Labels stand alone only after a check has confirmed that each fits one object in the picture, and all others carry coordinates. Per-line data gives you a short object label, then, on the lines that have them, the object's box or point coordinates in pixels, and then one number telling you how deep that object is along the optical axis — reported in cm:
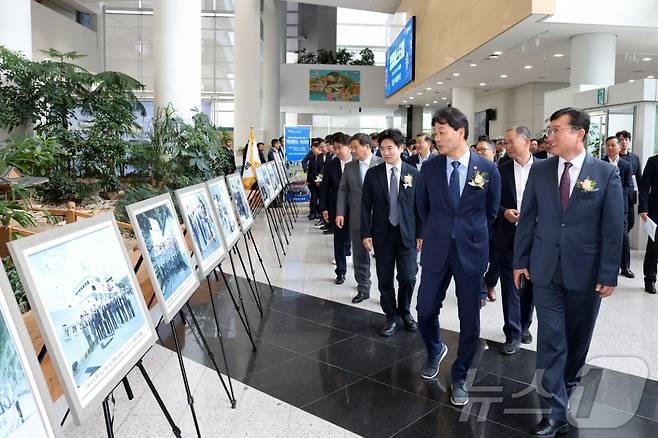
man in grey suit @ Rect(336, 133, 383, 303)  541
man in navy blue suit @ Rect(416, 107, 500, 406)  321
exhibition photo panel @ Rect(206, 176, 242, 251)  376
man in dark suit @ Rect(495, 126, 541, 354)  407
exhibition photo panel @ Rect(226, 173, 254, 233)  498
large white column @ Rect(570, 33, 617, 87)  959
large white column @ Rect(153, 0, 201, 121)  780
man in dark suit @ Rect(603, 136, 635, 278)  623
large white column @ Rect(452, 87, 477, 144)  1730
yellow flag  1188
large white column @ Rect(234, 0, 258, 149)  1617
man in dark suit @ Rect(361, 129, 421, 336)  431
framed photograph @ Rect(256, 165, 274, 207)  726
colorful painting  2514
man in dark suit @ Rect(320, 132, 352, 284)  631
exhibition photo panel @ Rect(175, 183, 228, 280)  309
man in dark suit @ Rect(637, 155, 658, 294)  578
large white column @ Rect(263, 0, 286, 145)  2222
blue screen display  1670
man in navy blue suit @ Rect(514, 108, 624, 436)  271
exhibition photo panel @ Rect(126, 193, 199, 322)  232
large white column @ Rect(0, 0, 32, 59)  678
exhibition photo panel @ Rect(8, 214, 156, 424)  145
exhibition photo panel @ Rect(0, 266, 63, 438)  120
